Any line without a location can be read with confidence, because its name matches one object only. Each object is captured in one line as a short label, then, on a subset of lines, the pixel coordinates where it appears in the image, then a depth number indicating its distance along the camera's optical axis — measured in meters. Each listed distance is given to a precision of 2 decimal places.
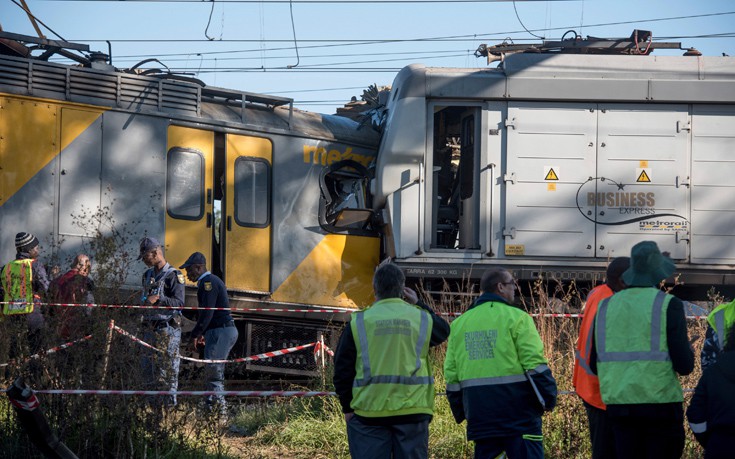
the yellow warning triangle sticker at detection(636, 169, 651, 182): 21.09
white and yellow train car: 19.98
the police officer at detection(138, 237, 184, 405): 16.66
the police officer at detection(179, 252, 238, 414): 18.31
